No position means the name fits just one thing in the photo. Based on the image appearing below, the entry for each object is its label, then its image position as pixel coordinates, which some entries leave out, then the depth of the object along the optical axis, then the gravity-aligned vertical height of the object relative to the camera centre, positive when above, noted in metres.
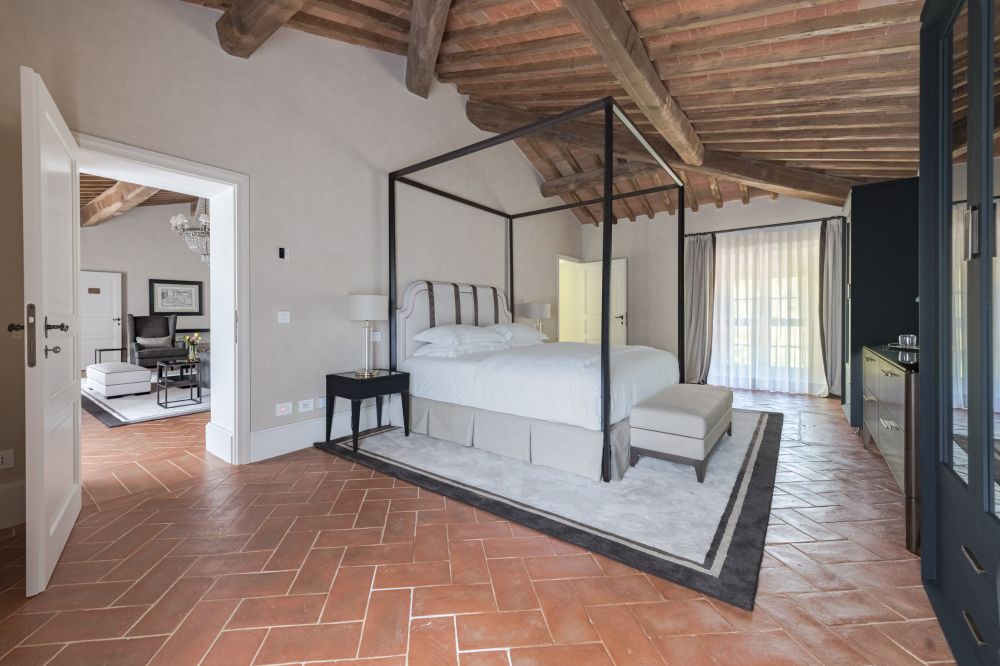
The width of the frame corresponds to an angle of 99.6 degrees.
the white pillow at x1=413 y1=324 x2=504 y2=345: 3.96 -0.05
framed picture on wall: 8.45 +0.69
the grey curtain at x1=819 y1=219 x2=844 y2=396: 5.43 +0.37
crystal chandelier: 5.64 +1.40
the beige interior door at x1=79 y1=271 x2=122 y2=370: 7.67 +0.32
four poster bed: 2.70 -0.40
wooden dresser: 1.88 -0.50
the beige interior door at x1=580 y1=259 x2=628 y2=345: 7.19 +0.50
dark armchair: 6.78 -0.21
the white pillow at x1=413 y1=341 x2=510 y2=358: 3.86 -0.18
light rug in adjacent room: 4.32 -0.87
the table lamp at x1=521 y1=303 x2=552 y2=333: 5.86 +0.27
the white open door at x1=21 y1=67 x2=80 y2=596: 1.62 +0.01
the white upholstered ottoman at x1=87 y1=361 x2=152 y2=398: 5.20 -0.60
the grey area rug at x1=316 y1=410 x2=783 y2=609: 1.82 -0.98
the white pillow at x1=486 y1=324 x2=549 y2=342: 4.47 -0.03
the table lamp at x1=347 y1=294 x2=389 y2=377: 3.44 +0.18
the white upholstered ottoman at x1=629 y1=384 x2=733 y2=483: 2.62 -0.64
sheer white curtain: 5.73 +0.25
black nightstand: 3.27 -0.46
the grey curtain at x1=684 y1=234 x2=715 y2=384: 6.38 +0.41
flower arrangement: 5.46 -0.18
